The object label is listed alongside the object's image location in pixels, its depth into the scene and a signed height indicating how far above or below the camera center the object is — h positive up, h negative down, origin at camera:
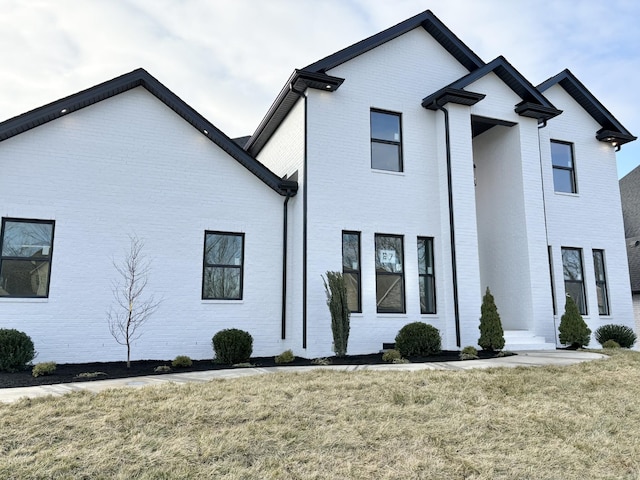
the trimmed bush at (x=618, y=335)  13.30 -0.45
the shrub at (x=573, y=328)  12.27 -0.24
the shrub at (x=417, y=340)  10.57 -0.44
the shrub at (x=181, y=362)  9.39 -0.78
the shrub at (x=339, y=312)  10.44 +0.16
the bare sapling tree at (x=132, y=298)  10.18 +0.48
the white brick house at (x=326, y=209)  10.12 +2.63
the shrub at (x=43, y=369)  8.05 -0.78
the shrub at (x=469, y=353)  10.20 -0.73
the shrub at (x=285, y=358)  9.88 -0.76
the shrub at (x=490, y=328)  11.18 -0.21
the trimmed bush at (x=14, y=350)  8.62 -0.51
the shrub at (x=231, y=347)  9.98 -0.54
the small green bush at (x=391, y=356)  9.82 -0.73
